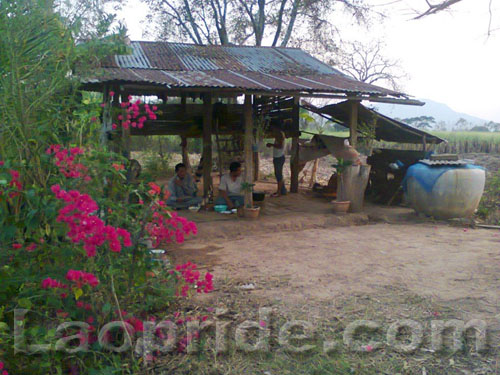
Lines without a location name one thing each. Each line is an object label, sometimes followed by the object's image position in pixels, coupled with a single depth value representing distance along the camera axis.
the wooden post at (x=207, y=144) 9.57
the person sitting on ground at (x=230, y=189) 8.62
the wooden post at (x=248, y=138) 8.36
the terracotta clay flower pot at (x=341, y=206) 8.59
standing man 10.72
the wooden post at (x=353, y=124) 9.10
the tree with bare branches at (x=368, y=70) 26.69
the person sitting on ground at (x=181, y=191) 8.75
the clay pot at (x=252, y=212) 8.14
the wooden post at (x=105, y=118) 7.44
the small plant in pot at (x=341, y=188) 8.59
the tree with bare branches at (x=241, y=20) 18.25
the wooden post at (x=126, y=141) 7.48
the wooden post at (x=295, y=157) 10.91
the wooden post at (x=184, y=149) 9.85
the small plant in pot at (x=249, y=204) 8.15
